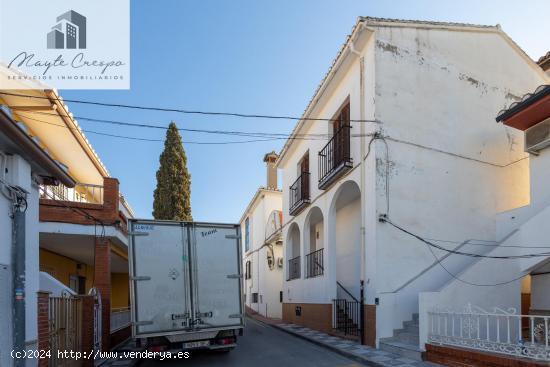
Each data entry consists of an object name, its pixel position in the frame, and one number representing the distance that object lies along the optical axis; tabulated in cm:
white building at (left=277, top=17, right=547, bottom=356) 996
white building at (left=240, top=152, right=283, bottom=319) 2278
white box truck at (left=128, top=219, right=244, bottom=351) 792
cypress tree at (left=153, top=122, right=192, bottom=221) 2100
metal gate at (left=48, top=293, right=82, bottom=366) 643
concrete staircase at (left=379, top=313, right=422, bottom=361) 828
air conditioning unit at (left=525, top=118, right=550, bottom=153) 954
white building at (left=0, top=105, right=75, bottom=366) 497
